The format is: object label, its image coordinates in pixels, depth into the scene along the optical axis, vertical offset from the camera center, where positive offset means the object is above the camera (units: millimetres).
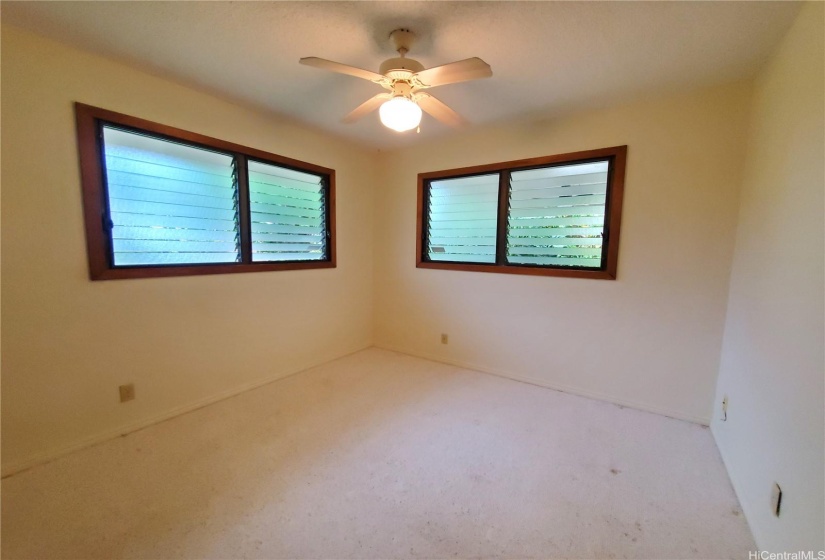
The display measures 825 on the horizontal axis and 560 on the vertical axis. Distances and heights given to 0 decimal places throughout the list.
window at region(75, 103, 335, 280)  1963 +351
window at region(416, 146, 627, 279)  2604 +351
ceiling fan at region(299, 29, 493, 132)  1527 +895
